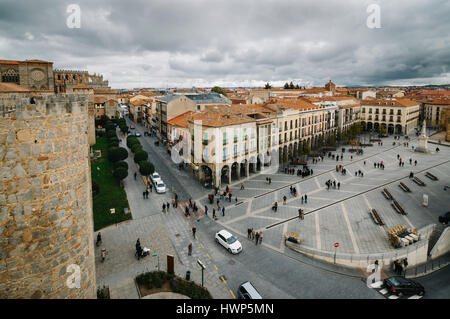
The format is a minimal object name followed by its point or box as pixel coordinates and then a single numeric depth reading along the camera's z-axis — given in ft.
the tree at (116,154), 120.78
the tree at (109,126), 203.45
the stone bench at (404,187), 103.47
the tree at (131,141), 152.94
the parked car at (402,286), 52.29
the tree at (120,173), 101.86
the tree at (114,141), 152.27
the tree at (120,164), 110.58
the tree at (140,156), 122.31
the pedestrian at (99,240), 63.50
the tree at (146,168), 108.78
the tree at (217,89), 345.96
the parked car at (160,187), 99.91
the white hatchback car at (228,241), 63.31
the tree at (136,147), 134.29
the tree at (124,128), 209.67
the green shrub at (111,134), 178.23
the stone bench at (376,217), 78.02
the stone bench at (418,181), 111.31
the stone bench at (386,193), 95.76
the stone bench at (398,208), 85.18
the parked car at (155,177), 107.24
